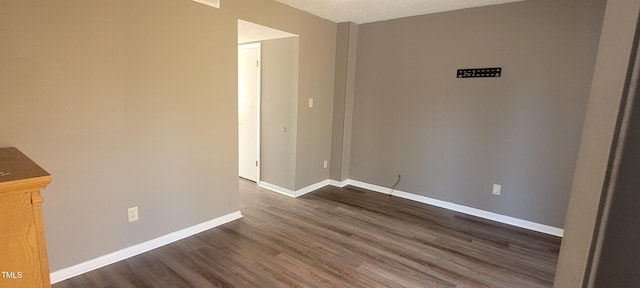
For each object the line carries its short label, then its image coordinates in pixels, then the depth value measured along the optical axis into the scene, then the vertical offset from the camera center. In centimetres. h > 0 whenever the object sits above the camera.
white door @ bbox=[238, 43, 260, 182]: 401 -14
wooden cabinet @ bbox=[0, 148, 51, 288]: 105 -51
